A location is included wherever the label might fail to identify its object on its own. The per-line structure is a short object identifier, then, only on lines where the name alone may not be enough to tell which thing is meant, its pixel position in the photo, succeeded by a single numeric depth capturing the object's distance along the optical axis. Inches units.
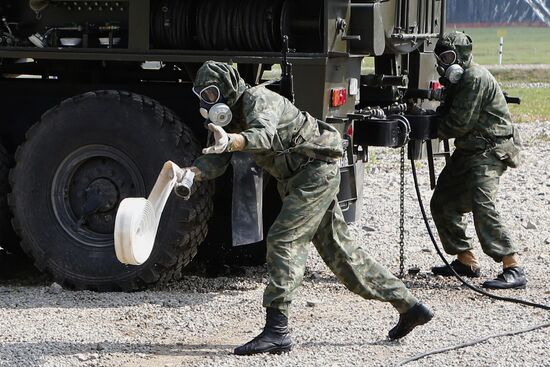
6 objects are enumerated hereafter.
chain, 665.0
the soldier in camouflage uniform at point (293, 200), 519.8
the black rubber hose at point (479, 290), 615.9
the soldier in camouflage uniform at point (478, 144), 674.2
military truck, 629.9
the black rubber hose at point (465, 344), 515.8
